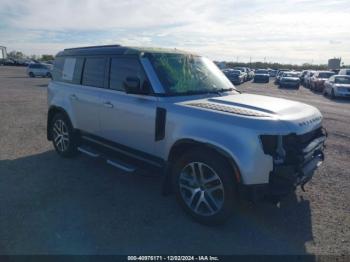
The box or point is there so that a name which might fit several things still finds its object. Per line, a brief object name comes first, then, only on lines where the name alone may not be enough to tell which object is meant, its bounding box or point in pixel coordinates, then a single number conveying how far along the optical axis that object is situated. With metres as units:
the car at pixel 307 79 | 30.61
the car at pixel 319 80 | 25.05
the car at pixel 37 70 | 32.72
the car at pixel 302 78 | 36.28
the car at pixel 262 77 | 37.22
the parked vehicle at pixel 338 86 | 19.11
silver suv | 3.28
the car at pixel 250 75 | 45.49
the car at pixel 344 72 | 24.38
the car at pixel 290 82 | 29.11
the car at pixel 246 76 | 39.41
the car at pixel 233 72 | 31.62
